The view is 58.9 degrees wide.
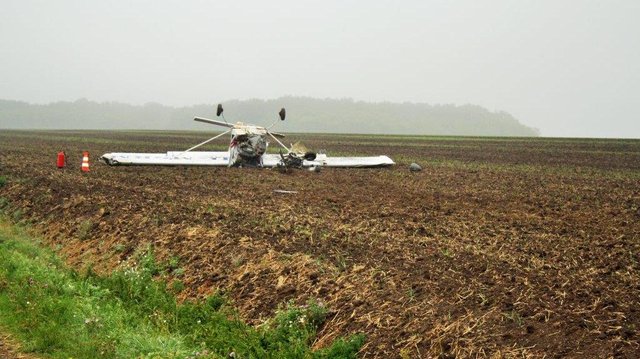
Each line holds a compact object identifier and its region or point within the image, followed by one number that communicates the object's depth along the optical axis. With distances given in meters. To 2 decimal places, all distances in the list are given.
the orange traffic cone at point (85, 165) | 24.55
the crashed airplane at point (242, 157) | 25.38
